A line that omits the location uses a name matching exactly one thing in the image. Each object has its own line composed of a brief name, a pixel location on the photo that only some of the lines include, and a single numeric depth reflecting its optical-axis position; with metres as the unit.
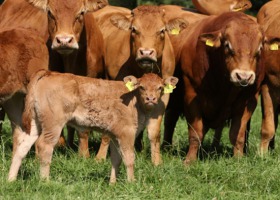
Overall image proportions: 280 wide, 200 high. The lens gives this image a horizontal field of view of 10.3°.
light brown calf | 15.53
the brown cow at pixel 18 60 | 17.34
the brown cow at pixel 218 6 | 24.13
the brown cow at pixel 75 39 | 18.67
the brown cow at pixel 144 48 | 18.52
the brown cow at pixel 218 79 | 18.34
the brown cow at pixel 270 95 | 19.93
